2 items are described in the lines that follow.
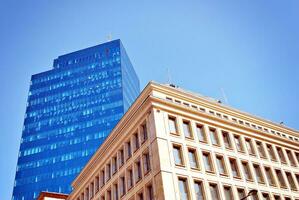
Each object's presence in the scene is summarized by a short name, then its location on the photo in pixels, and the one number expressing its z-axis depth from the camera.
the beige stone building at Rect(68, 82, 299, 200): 35.94
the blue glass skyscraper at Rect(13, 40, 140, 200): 117.62
